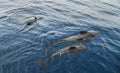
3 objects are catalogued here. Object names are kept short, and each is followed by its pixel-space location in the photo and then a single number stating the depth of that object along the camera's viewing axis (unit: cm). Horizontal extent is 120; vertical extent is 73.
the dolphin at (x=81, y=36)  761
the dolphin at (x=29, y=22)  896
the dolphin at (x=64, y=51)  687
